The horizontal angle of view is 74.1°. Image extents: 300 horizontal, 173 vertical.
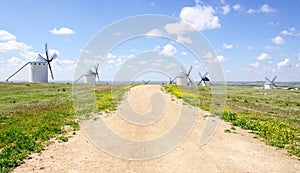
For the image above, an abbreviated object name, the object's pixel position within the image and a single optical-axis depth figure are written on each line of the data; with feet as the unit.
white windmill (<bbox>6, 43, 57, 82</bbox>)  237.99
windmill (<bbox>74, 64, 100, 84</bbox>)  288.63
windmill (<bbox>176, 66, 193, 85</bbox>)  327.54
